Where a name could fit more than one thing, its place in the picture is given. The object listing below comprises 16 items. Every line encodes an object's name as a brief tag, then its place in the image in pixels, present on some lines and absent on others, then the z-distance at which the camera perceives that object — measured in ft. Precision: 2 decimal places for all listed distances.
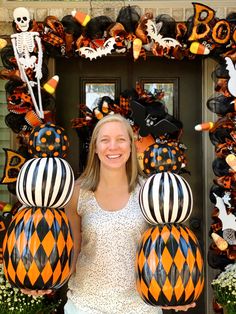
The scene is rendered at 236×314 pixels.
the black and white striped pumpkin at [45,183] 6.56
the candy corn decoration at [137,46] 9.78
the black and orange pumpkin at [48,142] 6.76
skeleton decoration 9.75
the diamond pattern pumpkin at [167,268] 6.44
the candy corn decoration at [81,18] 9.46
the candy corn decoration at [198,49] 9.70
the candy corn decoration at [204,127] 8.91
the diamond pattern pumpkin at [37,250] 6.43
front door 11.80
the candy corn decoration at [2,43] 9.83
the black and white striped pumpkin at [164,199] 6.54
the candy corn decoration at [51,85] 9.21
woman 6.75
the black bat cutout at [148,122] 10.21
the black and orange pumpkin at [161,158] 6.74
